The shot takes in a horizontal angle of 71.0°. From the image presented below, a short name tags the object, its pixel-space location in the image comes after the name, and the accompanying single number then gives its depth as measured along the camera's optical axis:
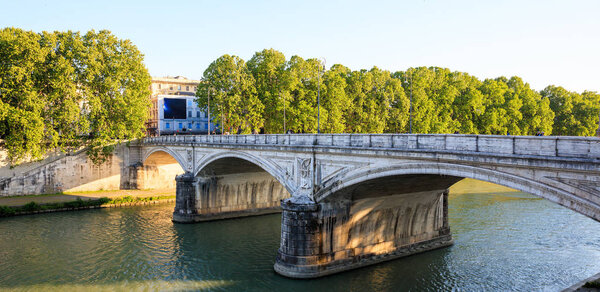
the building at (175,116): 72.81
